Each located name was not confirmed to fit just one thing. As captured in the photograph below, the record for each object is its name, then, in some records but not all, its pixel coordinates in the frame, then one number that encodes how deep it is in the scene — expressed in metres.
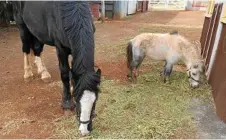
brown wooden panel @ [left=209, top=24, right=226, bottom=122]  2.35
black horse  1.72
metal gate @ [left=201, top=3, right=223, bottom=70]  3.26
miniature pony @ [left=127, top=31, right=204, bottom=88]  2.85
